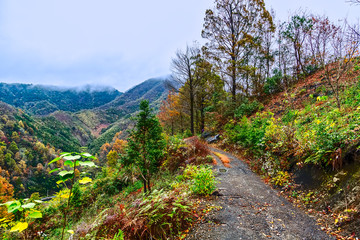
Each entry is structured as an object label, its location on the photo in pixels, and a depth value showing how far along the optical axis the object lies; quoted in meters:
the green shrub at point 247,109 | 14.09
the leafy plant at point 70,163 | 1.36
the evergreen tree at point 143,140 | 7.70
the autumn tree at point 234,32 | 14.96
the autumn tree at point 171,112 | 21.34
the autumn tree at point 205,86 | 16.28
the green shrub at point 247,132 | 8.17
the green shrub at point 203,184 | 4.42
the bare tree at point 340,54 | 6.36
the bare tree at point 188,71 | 15.73
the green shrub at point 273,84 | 15.74
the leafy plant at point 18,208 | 1.21
